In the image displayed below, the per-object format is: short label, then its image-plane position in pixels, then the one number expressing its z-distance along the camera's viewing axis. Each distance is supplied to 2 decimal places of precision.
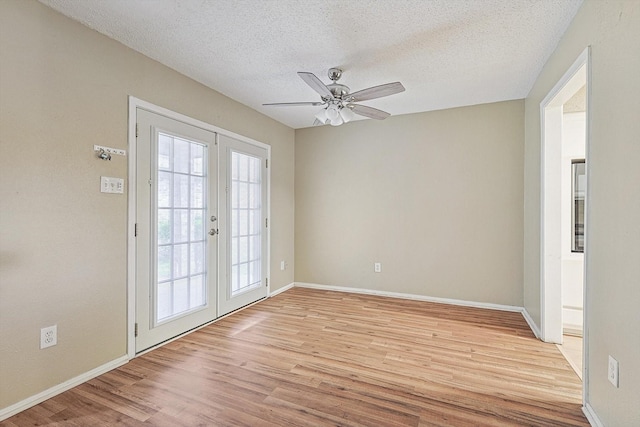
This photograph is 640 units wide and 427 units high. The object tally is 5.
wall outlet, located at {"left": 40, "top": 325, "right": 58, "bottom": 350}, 1.95
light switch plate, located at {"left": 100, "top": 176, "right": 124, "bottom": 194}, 2.28
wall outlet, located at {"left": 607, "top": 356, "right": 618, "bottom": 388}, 1.50
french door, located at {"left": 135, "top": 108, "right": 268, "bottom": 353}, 2.60
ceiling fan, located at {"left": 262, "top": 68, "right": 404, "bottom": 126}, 2.38
